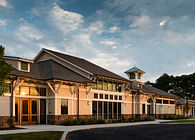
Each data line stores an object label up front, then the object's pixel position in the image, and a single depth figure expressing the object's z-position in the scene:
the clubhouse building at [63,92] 20.98
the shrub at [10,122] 19.08
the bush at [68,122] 22.61
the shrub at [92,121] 25.18
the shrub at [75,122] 23.28
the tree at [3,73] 15.22
